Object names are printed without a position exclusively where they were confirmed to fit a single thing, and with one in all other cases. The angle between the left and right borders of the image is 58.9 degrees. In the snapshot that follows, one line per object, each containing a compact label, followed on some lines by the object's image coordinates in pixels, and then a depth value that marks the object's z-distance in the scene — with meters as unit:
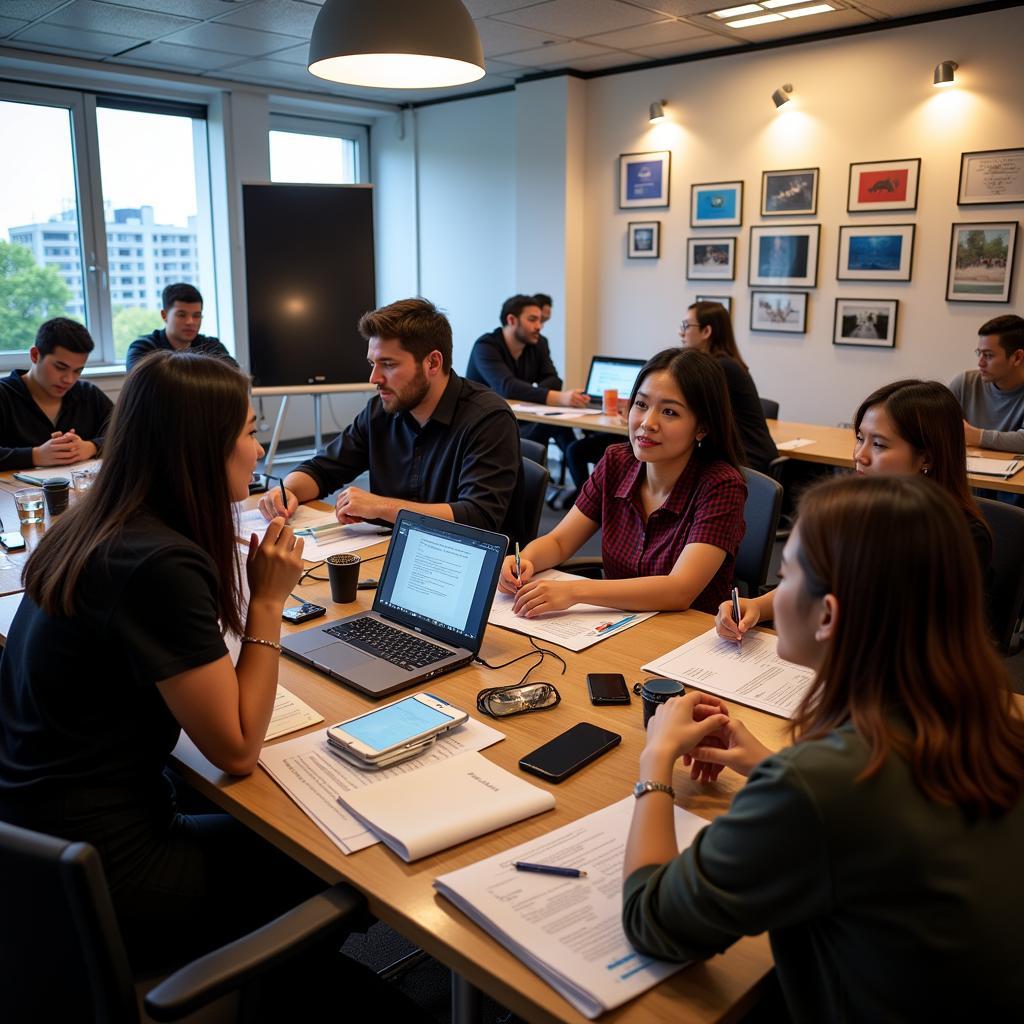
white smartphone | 1.34
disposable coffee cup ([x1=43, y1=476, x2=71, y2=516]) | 2.76
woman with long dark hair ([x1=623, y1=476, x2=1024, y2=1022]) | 0.83
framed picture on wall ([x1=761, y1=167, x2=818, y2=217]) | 5.48
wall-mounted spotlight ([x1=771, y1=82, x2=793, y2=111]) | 5.35
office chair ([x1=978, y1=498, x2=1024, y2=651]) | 2.13
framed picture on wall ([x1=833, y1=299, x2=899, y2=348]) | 5.32
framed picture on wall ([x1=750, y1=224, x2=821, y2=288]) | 5.55
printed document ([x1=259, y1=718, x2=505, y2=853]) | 1.20
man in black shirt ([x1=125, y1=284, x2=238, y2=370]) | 4.82
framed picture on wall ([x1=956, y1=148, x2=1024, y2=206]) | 4.73
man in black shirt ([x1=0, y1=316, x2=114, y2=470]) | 3.43
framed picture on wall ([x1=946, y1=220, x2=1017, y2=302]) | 4.84
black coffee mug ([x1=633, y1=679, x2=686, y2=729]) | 1.42
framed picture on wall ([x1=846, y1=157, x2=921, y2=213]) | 5.09
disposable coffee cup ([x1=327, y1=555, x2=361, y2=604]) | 2.02
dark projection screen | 5.70
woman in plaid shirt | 1.98
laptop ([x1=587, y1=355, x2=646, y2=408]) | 5.37
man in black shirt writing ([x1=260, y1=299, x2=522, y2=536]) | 2.58
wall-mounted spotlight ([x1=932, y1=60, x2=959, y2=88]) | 4.74
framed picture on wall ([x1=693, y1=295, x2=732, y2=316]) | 6.01
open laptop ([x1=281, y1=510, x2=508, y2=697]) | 1.67
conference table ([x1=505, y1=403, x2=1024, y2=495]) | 3.40
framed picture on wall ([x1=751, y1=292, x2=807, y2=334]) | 5.70
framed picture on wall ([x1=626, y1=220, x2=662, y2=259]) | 6.28
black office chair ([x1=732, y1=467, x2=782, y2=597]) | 2.47
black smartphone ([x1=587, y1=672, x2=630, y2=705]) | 1.54
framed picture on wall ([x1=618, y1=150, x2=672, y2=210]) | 6.15
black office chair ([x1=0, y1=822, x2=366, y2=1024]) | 0.92
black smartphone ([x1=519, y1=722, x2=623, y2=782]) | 1.32
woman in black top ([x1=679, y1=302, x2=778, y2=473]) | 3.98
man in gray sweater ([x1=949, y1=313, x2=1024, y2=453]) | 3.89
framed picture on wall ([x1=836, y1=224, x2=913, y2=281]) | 5.19
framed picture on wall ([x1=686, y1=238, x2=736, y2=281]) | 5.93
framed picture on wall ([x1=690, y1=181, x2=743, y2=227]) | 5.82
